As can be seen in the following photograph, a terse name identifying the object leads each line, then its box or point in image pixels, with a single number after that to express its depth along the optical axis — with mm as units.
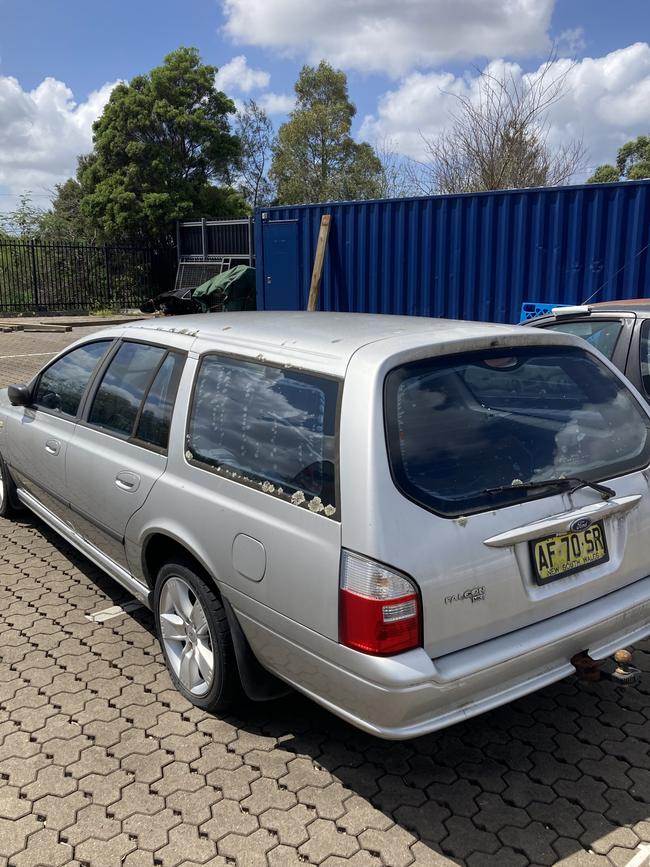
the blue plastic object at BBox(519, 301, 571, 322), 8930
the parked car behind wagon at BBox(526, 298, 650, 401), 4492
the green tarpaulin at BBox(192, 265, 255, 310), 16531
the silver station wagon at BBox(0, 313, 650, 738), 2242
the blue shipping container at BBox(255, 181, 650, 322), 8977
